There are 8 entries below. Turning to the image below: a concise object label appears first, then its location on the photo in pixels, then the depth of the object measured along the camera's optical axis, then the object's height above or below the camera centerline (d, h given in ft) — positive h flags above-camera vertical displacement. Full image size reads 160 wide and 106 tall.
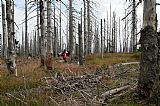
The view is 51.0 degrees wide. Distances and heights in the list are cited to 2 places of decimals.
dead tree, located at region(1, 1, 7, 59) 59.75 +6.54
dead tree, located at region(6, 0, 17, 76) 26.01 +1.06
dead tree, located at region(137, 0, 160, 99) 14.15 -0.33
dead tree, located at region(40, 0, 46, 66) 31.97 +3.19
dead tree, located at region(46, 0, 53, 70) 32.53 +2.20
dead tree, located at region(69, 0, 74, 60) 56.74 +9.10
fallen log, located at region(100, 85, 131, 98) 15.72 -3.95
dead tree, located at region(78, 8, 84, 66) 40.74 +0.23
